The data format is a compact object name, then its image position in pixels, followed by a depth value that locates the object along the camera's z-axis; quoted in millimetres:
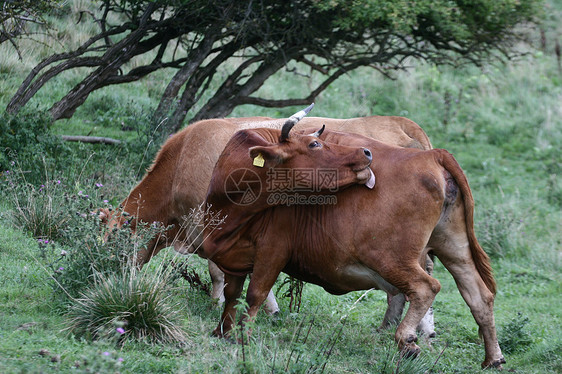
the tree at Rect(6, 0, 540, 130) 21250
